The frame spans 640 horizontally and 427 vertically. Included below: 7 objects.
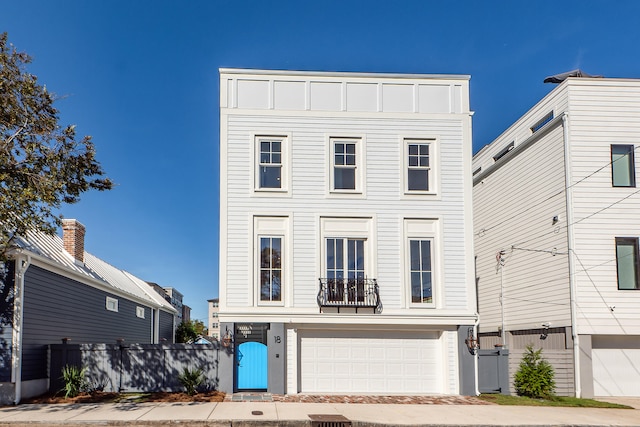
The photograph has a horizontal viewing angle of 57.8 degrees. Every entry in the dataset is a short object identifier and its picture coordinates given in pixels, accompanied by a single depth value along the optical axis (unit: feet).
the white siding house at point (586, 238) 56.24
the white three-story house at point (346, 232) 54.70
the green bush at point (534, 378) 52.80
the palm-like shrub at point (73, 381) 49.71
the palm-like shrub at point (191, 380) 51.88
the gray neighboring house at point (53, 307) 47.39
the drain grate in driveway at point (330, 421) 39.17
